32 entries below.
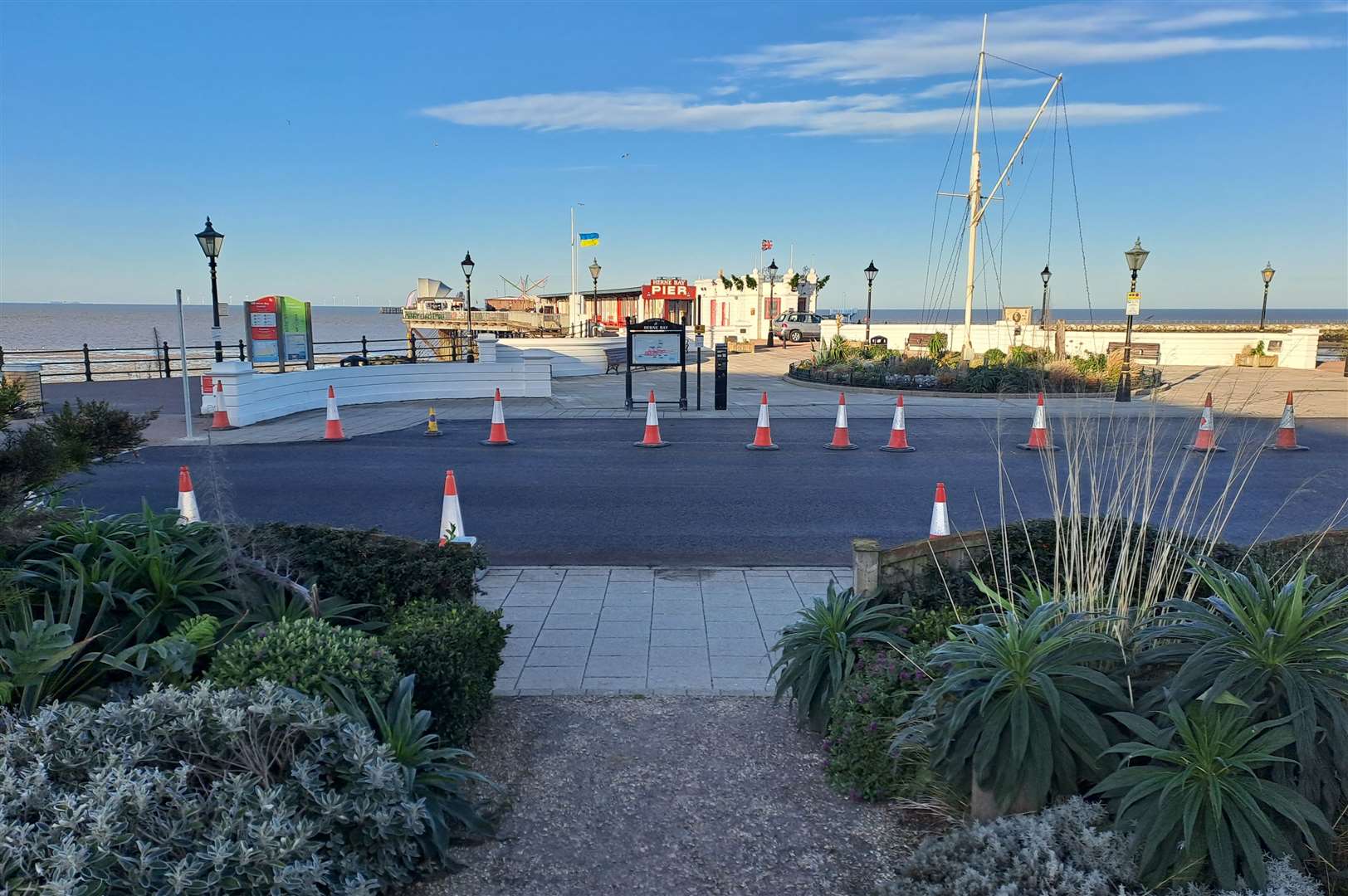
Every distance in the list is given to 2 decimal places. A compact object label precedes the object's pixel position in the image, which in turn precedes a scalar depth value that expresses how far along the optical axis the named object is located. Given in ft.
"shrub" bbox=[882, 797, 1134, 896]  9.74
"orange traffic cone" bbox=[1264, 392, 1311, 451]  44.47
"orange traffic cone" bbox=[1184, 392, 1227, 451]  41.21
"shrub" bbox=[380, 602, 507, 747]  13.37
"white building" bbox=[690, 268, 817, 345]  172.86
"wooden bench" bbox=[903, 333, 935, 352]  120.94
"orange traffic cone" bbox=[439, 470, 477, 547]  25.34
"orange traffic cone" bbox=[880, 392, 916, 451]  46.01
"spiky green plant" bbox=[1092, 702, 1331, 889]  9.43
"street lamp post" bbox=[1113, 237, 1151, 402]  67.00
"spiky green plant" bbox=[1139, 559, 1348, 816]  10.05
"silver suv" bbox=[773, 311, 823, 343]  166.81
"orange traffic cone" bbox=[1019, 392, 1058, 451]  44.21
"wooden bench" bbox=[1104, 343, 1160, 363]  101.09
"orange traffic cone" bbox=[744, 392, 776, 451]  46.03
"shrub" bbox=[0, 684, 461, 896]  8.97
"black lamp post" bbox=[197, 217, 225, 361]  55.98
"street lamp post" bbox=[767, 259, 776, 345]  146.72
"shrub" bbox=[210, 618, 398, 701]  12.02
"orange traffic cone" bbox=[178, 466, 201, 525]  25.07
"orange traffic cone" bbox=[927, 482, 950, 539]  24.56
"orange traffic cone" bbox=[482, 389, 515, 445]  47.37
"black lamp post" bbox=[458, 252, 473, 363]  92.29
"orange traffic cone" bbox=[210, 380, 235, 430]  51.88
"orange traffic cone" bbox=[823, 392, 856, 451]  46.01
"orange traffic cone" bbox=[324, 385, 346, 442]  48.01
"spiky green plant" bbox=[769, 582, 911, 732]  14.39
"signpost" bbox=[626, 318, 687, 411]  66.39
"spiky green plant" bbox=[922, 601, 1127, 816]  10.81
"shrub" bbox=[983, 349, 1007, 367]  80.68
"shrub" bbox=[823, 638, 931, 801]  12.59
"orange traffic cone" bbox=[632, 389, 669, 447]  47.00
